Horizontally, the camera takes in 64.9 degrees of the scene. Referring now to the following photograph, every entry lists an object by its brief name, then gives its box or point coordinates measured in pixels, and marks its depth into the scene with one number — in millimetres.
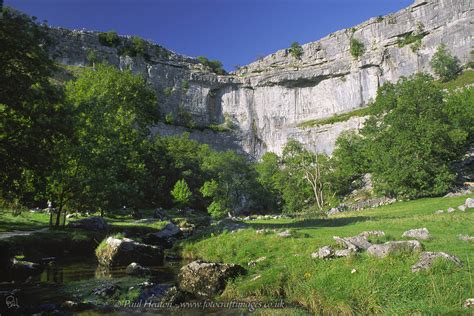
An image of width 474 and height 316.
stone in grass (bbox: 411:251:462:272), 10402
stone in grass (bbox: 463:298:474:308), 8156
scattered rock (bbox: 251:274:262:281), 13177
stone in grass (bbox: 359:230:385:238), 16970
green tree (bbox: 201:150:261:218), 62116
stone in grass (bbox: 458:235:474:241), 14848
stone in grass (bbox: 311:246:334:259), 13396
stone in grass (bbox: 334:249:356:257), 12891
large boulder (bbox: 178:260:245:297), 13266
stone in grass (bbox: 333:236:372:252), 13906
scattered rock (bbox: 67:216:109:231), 28094
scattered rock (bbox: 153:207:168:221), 47962
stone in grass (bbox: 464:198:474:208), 28172
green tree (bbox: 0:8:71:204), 15812
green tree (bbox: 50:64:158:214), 26672
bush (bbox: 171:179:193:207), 61562
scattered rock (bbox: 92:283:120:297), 13047
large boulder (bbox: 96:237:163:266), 18875
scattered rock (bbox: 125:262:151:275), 16906
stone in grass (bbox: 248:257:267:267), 15273
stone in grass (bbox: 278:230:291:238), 18559
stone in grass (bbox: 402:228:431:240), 15836
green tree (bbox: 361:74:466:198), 43875
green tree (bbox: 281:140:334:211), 65688
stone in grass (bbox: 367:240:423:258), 11891
